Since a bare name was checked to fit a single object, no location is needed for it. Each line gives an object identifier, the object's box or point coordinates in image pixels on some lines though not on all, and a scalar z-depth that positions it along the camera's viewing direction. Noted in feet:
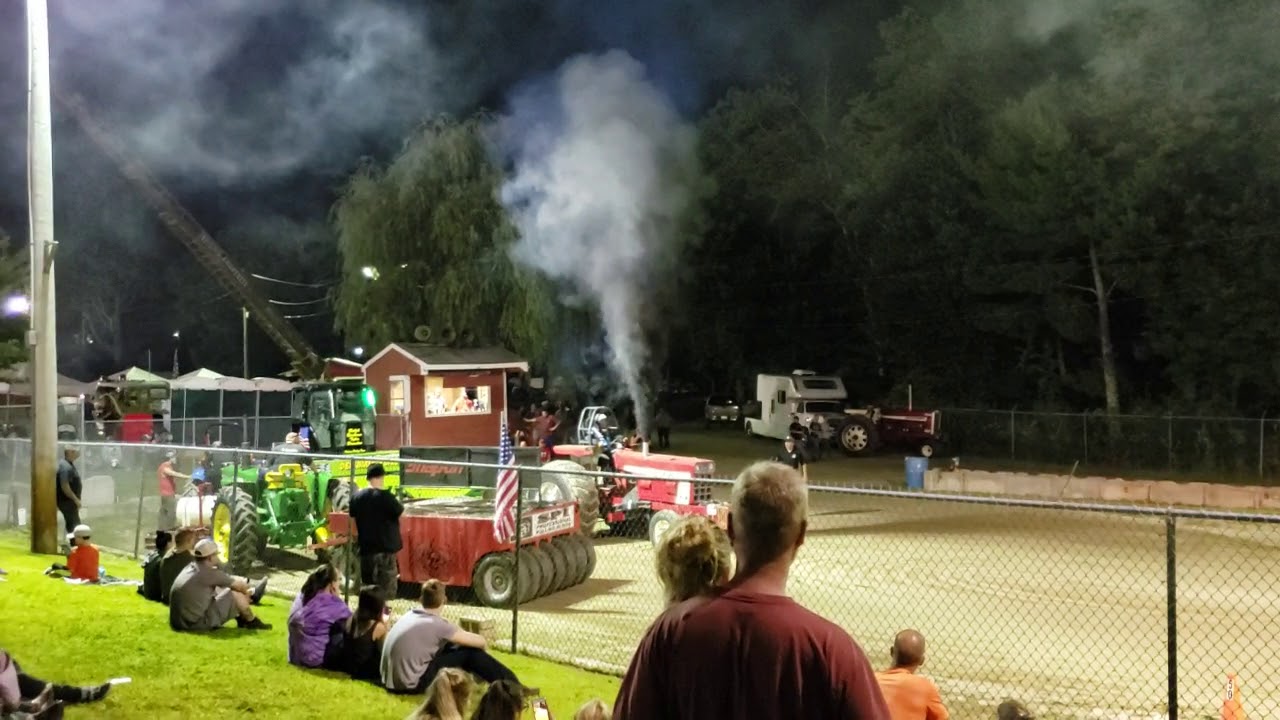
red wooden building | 98.17
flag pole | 27.91
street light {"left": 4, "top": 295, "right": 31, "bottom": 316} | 99.76
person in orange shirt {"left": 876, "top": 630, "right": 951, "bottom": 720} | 14.47
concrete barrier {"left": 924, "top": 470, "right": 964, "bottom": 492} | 75.56
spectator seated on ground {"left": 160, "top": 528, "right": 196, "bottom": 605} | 30.07
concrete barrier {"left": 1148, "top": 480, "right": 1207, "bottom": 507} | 68.28
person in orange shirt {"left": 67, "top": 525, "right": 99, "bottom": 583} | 34.78
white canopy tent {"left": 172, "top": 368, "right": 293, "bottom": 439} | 116.67
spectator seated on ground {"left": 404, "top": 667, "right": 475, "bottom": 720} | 15.51
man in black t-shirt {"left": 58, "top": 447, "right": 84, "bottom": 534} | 43.52
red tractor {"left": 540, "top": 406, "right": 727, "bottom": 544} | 47.88
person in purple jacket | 24.94
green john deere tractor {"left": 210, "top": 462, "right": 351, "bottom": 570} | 40.47
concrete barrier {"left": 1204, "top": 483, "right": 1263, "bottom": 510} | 65.82
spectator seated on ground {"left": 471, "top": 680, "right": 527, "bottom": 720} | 15.05
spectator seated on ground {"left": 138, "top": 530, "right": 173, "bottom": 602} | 32.07
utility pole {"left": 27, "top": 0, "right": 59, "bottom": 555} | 39.58
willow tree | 118.42
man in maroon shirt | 6.82
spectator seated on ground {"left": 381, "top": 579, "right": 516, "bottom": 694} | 21.81
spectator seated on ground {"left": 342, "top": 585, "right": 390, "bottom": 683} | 24.61
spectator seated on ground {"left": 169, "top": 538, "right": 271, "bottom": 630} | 27.58
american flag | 35.96
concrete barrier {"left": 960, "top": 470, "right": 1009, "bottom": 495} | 73.67
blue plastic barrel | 76.74
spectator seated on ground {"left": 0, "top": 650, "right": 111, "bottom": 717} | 18.47
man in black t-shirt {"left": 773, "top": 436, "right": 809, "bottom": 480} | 59.11
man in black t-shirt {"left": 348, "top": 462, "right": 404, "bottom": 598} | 30.76
